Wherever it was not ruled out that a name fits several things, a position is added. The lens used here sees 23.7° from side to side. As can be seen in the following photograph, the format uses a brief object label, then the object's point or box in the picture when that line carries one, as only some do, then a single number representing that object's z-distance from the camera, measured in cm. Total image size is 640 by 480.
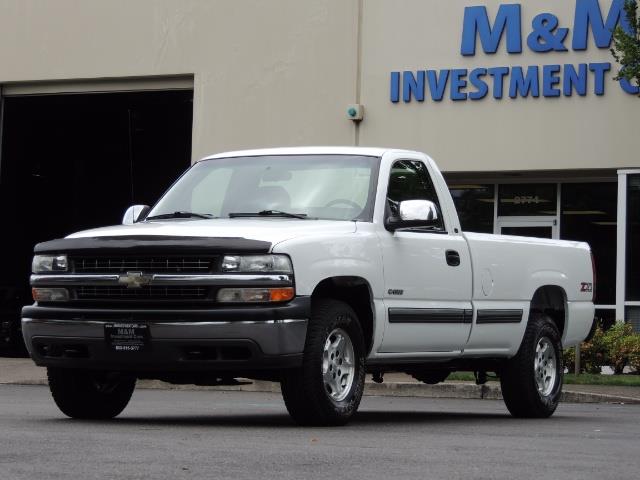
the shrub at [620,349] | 2212
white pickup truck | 981
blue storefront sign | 2362
